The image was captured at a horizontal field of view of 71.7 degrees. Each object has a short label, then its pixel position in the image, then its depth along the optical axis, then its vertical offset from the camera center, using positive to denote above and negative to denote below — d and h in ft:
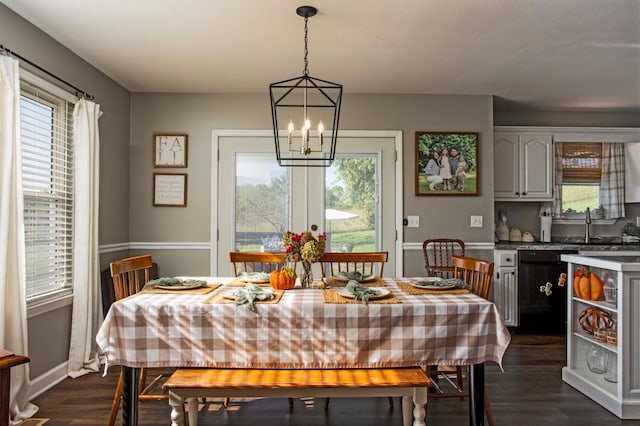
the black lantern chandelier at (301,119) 14.64 +3.19
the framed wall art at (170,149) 14.75 +2.16
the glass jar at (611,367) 9.04 -3.18
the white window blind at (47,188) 9.78 +0.60
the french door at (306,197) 14.87 +0.57
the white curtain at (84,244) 10.94 -0.77
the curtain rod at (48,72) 8.66 +3.19
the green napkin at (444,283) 8.08 -1.29
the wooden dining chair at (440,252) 14.34 -1.28
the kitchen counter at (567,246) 14.92 -1.09
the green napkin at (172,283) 8.05 -1.28
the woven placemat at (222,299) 6.98 -1.37
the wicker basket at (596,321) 9.27 -2.32
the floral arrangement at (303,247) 7.83 -0.59
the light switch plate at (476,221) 15.03 -0.26
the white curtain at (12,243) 8.29 -0.55
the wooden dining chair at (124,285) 7.77 -1.29
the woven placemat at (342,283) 8.60 -1.36
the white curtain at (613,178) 16.70 +1.36
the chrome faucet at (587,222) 16.58 -0.31
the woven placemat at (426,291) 7.79 -1.37
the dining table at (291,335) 6.79 -1.86
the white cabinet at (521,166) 15.99 +1.74
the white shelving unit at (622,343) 8.55 -2.55
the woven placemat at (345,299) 6.98 -1.38
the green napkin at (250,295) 6.82 -1.29
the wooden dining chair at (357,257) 10.19 -1.00
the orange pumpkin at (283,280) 8.07 -1.20
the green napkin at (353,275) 8.91 -1.25
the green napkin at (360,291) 6.99 -1.28
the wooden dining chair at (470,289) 8.02 -1.44
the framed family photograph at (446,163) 14.94 +1.72
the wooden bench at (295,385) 6.31 -2.44
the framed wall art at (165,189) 14.74 +0.83
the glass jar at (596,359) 9.43 -3.13
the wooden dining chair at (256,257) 10.14 -0.99
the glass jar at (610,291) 9.01 -1.59
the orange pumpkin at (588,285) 9.46 -1.54
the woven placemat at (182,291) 7.69 -1.36
